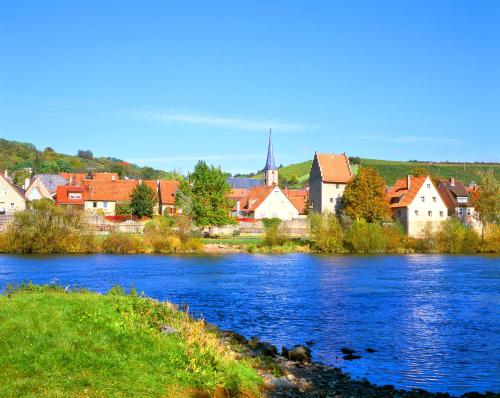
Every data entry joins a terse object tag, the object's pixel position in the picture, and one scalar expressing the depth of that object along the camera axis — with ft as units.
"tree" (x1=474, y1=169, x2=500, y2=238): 263.90
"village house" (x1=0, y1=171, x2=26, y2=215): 307.99
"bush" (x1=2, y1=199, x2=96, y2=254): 228.02
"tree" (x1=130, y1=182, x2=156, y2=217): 317.42
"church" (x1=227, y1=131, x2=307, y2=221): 352.69
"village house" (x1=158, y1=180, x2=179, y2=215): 353.31
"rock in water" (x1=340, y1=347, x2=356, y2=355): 75.31
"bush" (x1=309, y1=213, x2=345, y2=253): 248.11
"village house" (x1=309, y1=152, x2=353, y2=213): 314.35
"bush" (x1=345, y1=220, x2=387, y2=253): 247.50
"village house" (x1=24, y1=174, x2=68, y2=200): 362.12
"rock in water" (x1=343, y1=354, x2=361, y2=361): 72.20
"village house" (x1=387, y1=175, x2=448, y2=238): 289.53
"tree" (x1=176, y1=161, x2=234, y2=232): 277.64
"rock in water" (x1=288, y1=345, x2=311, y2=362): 67.62
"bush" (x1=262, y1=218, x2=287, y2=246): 253.03
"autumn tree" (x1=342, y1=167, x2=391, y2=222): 267.18
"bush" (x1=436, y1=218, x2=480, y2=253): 251.60
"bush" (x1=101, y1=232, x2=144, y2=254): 239.91
